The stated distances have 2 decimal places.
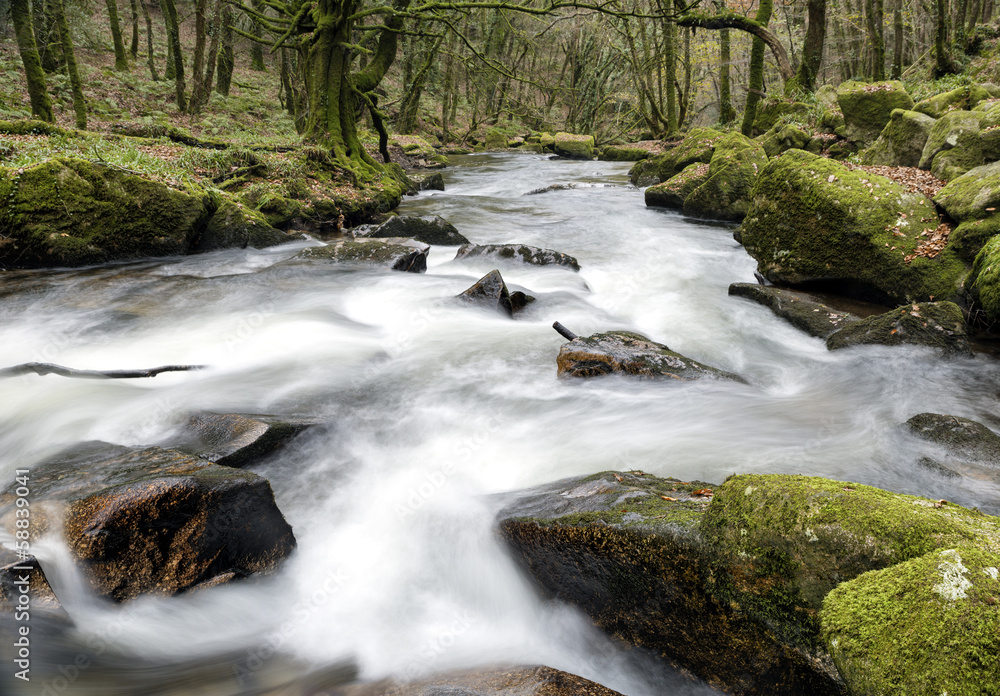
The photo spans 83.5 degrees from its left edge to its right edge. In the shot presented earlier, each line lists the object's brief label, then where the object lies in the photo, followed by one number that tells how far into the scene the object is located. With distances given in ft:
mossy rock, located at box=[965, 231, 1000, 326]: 19.69
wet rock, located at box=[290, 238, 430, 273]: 31.32
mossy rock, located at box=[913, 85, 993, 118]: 37.83
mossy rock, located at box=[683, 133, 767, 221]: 44.68
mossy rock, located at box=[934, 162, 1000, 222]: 22.81
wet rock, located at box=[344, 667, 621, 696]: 7.66
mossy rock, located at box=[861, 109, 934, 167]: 34.96
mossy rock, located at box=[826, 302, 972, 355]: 19.66
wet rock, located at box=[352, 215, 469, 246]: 37.73
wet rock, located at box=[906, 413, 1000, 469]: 13.67
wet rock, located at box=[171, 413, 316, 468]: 13.35
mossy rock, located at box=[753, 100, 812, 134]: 57.36
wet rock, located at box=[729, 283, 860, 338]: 23.16
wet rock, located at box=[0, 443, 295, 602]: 9.32
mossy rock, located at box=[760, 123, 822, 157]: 50.65
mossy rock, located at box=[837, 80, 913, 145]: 45.91
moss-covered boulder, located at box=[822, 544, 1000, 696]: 5.24
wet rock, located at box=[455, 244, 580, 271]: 33.14
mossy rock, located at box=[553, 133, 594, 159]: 106.11
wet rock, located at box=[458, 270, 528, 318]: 25.95
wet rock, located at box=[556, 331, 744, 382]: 18.99
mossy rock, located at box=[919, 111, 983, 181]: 29.14
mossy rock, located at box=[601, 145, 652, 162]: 97.35
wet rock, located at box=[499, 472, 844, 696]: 7.45
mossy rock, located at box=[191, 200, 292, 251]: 31.94
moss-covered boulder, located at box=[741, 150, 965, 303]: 23.61
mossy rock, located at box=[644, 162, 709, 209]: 49.11
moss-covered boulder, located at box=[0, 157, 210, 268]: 25.68
